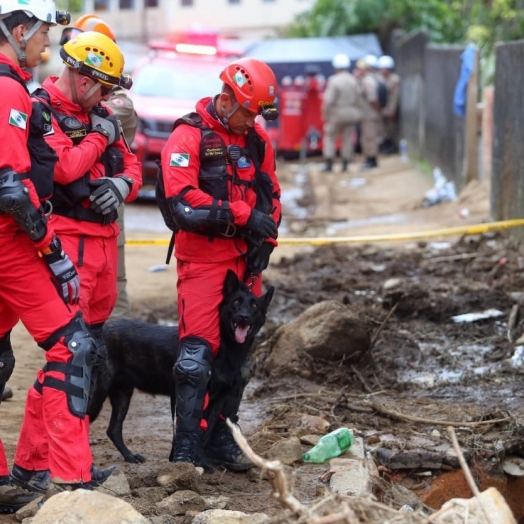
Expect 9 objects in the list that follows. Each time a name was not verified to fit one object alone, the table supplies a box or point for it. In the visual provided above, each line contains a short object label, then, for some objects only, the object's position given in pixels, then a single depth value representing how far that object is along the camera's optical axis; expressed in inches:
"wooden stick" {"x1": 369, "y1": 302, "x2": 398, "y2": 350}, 598.5
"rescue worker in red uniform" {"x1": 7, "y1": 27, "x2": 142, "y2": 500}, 402.9
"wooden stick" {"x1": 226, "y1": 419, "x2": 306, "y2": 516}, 265.0
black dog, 445.4
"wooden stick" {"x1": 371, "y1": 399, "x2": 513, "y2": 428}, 493.4
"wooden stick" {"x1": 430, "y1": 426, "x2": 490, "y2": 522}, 272.1
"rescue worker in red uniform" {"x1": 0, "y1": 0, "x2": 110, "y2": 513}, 358.3
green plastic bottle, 463.5
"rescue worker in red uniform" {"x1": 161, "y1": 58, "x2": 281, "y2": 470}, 434.3
